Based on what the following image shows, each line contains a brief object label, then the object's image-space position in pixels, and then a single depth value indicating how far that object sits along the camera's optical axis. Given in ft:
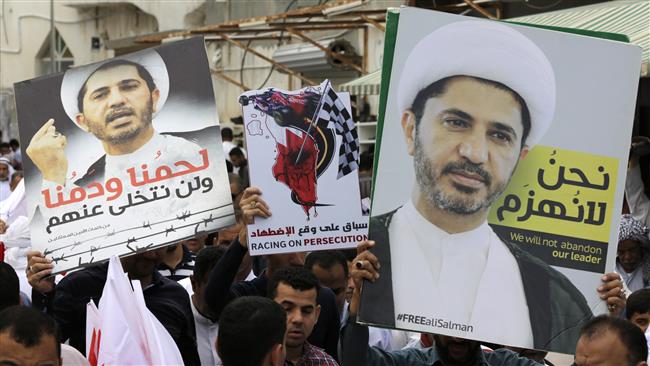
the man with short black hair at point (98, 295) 34.81
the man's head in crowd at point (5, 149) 158.20
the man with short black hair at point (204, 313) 36.73
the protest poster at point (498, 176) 29.09
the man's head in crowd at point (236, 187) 60.34
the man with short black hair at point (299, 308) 33.22
